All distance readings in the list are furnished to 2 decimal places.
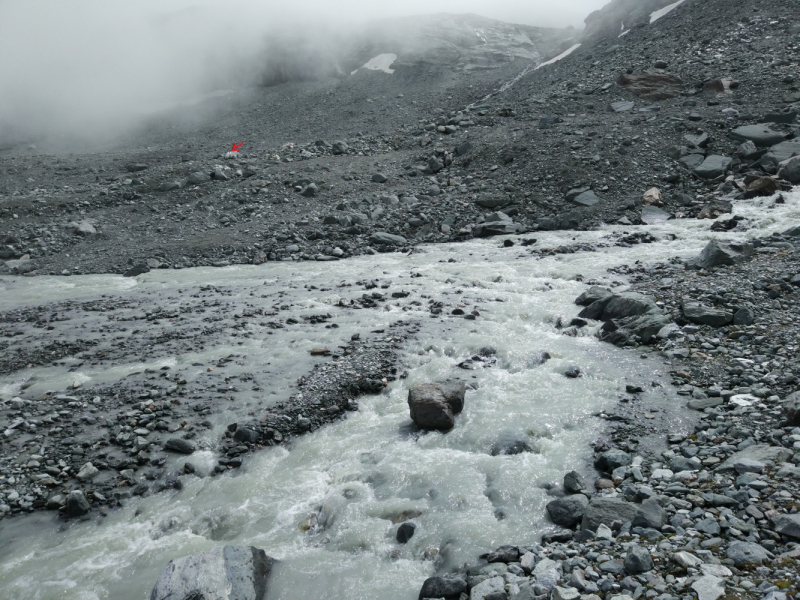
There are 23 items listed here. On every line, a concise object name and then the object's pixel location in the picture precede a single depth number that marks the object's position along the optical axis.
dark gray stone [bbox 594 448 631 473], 6.70
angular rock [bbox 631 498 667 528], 5.26
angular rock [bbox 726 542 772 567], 4.52
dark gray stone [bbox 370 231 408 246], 18.33
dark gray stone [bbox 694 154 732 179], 19.38
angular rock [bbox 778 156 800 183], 17.83
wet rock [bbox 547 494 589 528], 5.86
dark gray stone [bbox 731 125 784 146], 19.86
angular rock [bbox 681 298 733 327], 9.90
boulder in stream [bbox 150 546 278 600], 5.02
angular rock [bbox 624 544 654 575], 4.66
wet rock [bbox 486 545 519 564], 5.38
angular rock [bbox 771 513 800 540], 4.70
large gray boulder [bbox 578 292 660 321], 10.84
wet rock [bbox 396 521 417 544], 5.98
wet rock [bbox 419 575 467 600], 5.05
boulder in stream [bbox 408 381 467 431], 7.91
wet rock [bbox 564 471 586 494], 6.37
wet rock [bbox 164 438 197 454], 7.64
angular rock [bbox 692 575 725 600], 4.23
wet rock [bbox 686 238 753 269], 12.45
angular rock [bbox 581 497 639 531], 5.52
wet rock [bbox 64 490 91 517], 6.58
